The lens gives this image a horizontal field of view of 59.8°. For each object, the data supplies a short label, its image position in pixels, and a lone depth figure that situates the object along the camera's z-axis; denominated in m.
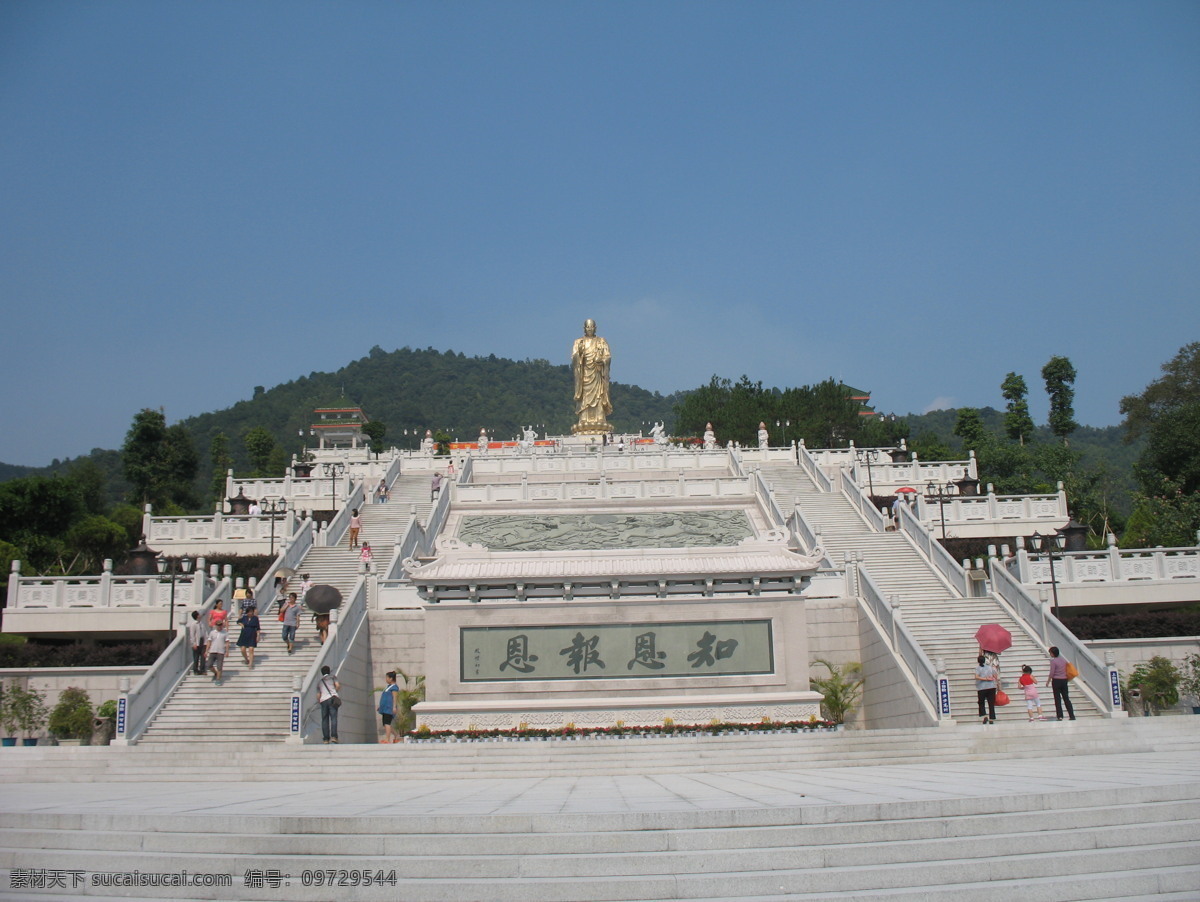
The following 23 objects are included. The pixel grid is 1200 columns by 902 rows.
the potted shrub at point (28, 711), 17.31
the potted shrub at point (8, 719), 17.36
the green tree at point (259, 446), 58.47
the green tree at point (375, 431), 63.94
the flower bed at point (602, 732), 14.85
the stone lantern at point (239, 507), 27.80
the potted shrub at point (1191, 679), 17.39
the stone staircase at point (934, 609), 16.06
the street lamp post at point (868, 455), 31.72
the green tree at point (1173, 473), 26.47
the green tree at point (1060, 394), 54.44
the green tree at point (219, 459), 54.06
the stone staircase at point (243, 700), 15.15
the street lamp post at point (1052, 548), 19.23
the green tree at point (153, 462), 48.25
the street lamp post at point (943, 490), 27.25
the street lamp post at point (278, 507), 27.91
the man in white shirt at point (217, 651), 16.30
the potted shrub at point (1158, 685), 17.07
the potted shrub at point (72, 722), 17.12
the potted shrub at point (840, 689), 16.61
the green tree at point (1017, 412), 54.28
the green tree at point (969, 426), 49.91
